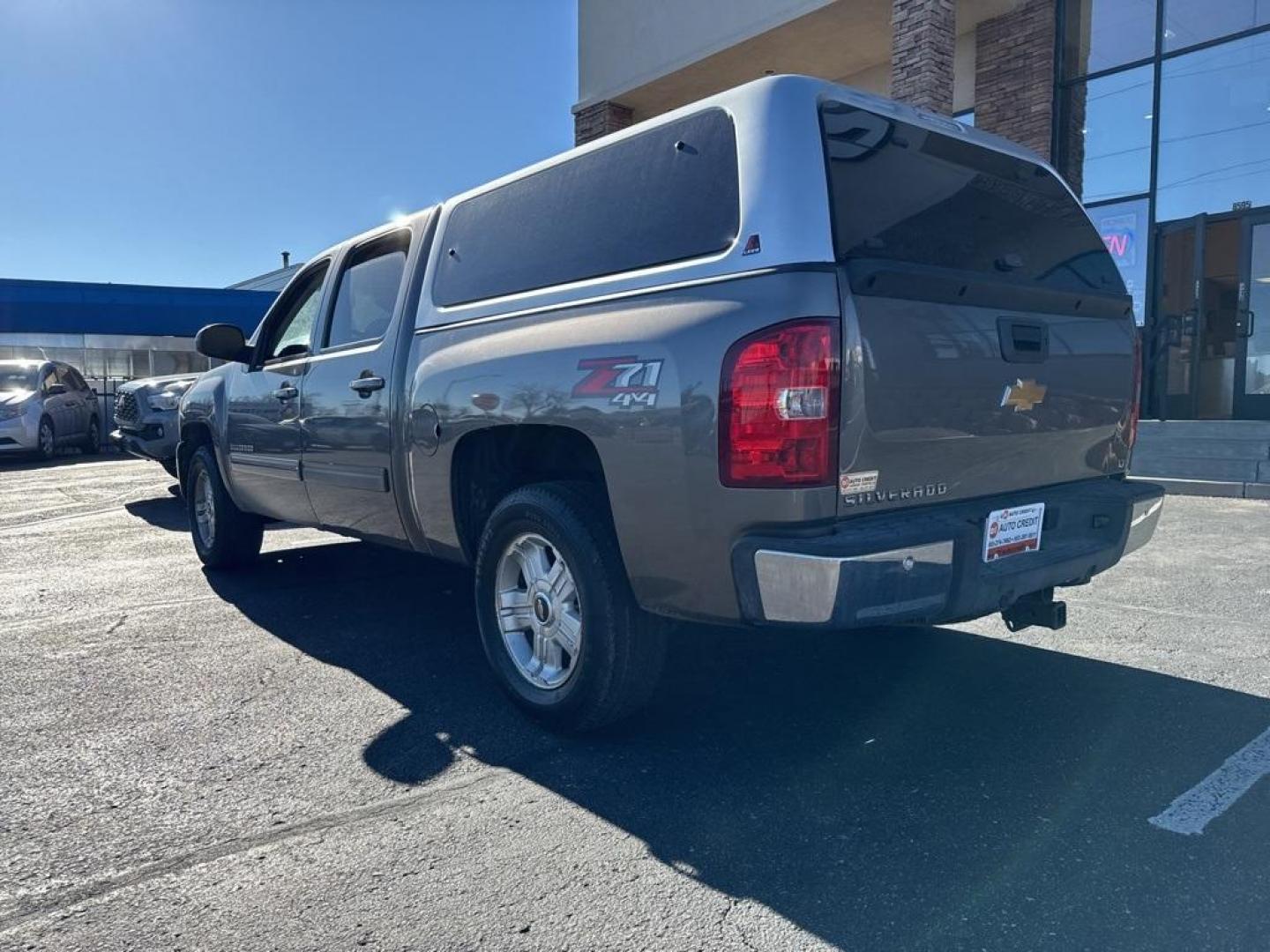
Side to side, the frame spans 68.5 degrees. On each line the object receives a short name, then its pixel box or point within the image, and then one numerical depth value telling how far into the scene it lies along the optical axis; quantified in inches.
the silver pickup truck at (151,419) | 382.3
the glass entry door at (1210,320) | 429.1
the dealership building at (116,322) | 946.1
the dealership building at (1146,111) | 426.9
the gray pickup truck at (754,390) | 100.3
